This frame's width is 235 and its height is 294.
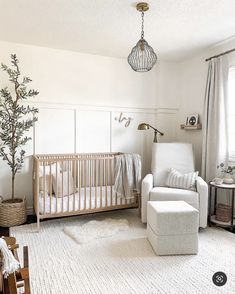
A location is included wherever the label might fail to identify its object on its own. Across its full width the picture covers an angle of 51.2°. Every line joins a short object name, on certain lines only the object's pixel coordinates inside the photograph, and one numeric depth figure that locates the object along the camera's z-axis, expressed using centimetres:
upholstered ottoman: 237
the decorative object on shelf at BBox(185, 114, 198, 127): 393
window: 339
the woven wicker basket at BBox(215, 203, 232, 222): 308
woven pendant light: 235
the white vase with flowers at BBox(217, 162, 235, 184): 313
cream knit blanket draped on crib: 329
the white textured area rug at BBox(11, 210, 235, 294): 188
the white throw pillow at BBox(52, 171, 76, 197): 311
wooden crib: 299
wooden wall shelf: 387
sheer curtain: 336
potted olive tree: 312
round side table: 298
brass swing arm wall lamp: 384
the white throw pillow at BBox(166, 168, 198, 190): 324
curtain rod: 324
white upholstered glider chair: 302
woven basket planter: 308
